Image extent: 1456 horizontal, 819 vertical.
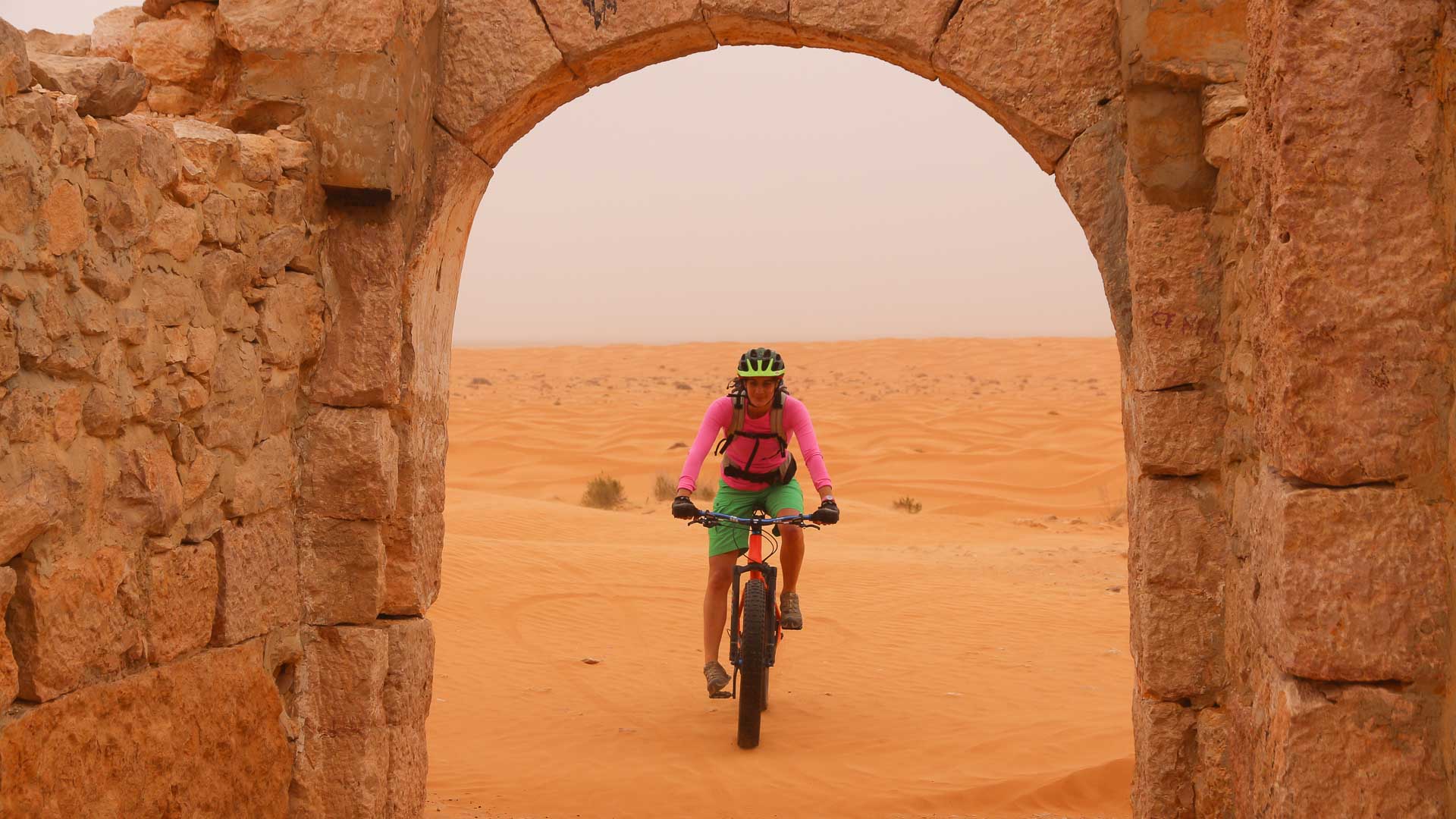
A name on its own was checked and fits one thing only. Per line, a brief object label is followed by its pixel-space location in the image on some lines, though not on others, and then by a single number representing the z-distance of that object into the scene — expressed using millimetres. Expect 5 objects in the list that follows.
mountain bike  5742
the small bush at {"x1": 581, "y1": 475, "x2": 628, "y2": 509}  15672
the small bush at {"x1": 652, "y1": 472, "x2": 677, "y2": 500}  16031
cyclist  5801
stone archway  2922
